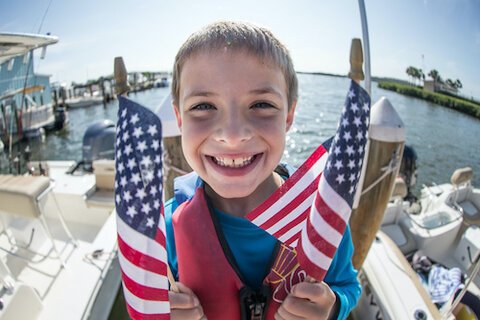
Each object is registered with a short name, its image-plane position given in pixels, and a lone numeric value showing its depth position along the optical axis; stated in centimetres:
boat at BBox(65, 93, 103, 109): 3319
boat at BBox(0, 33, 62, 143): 212
